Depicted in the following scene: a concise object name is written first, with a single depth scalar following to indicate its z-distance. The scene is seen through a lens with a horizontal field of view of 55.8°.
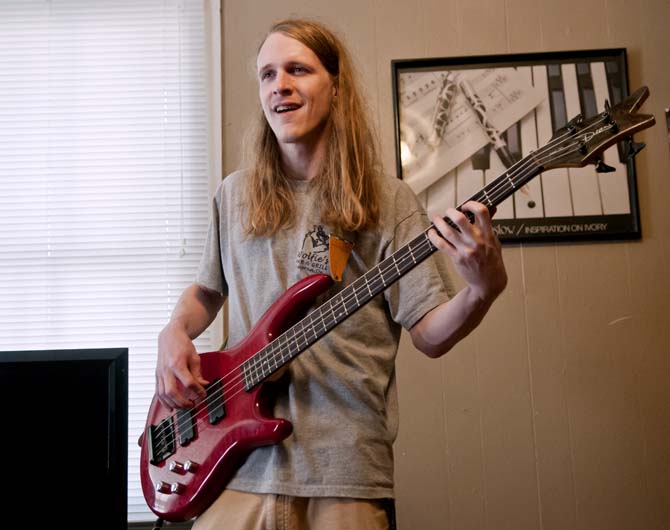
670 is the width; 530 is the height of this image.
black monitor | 1.33
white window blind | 2.06
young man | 1.08
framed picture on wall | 1.92
